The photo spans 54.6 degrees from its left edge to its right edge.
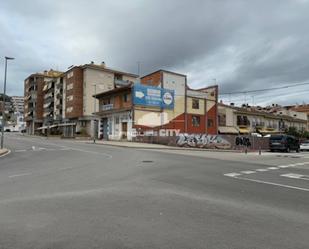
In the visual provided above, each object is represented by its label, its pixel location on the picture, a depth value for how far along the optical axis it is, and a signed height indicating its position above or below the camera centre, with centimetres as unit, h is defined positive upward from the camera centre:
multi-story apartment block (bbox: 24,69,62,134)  9869 +1327
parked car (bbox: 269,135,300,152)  3478 -28
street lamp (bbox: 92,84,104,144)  5513 +262
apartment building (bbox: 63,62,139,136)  6531 +1129
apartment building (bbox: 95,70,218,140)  4422 +516
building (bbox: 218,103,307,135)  6032 +420
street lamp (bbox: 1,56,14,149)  2924 +651
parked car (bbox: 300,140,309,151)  4134 -73
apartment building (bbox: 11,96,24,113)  16115 +1954
